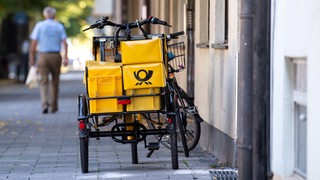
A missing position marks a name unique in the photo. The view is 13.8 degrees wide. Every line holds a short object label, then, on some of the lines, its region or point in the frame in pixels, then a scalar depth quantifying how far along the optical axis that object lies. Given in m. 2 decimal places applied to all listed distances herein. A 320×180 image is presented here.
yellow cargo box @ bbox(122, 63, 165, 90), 12.39
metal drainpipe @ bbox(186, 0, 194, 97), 18.48
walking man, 24.52
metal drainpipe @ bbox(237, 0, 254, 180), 10.26
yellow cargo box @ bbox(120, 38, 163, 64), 12.51
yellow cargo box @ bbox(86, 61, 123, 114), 12.34
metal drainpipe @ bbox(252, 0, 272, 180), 10.38
